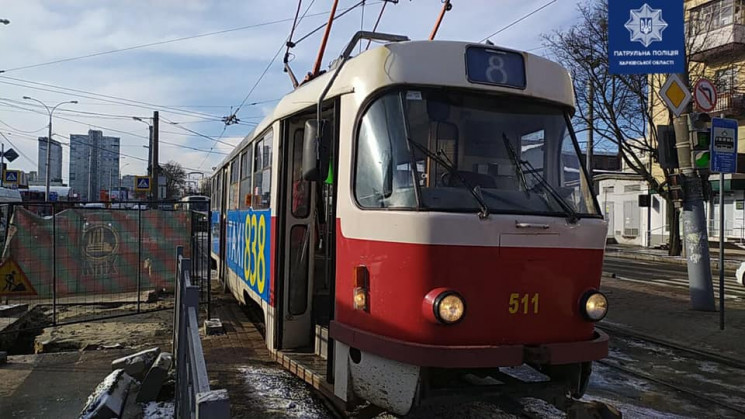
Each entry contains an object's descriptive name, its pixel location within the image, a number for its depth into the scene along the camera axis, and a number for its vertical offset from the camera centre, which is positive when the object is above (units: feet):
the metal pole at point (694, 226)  33.76 -0.36
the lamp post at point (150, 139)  129.35 +17.53
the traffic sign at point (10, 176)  106.42 +5.67
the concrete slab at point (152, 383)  17.43 -5.28
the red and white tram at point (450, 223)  12.71 -0.18
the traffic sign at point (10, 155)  109.79 +9.99
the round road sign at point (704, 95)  30.66 +6.71
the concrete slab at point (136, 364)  18.88 -5.14
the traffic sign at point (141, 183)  107.24 +4.89
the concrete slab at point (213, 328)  27.09 -5.53
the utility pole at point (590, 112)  74.92 +14.06
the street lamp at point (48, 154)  131.95 +12.43
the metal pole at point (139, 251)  30.37 -2.24
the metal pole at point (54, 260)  27.43 -2.51
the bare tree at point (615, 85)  72.64 +17.25
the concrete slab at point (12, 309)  27.61 -5.00
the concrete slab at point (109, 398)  15.28 -5.26
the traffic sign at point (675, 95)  33.04 +7.17
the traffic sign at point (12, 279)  25.82 -3.29
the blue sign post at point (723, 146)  28.99 +3.77
